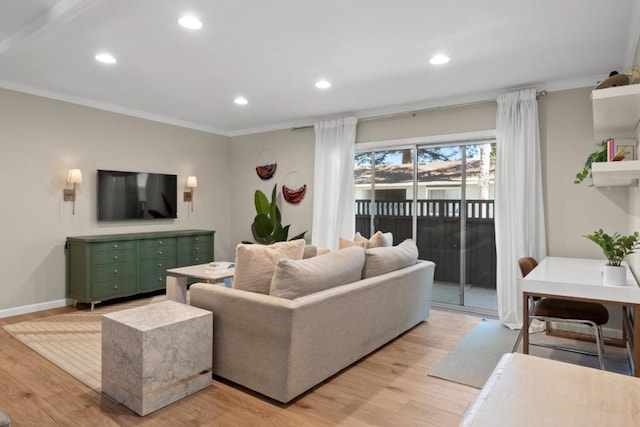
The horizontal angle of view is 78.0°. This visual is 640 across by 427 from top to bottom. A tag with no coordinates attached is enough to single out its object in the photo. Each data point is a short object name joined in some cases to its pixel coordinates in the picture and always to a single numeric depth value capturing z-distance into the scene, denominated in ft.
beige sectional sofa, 7.82
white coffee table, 13.14
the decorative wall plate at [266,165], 20.35
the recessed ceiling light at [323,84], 13.41
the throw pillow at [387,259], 10.95
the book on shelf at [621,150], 7.89
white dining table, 7.31
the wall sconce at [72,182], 15.11
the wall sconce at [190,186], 19.54
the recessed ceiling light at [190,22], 8.93
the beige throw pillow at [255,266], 8.89
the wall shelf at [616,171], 7.29
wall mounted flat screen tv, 16.35
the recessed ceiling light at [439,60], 11.11
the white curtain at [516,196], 13.20
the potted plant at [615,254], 7.71
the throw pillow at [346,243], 12.40
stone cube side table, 7.45
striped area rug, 9.51
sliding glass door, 15.19
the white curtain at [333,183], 17.47
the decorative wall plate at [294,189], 19.42
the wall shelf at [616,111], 7.02
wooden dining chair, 8.75
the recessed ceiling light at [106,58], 11.07
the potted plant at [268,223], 18.81
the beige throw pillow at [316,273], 8.37
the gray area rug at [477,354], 9.39
